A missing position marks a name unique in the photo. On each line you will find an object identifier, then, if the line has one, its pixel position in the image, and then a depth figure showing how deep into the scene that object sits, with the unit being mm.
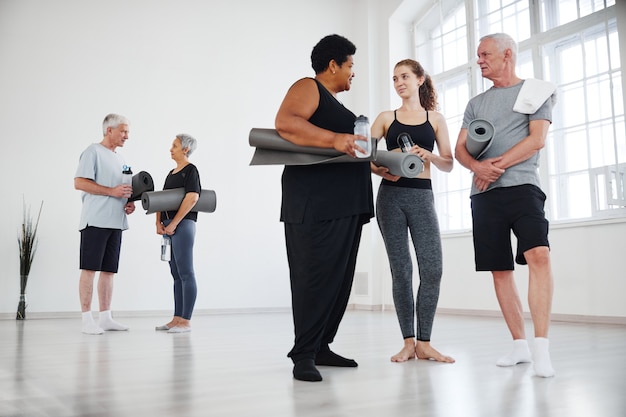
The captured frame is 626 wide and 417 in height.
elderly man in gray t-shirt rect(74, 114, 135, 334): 3898
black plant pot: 5291
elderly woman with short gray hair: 3939
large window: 4738
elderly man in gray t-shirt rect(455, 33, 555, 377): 2168
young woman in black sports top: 2473
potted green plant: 5312
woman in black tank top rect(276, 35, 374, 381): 2012
